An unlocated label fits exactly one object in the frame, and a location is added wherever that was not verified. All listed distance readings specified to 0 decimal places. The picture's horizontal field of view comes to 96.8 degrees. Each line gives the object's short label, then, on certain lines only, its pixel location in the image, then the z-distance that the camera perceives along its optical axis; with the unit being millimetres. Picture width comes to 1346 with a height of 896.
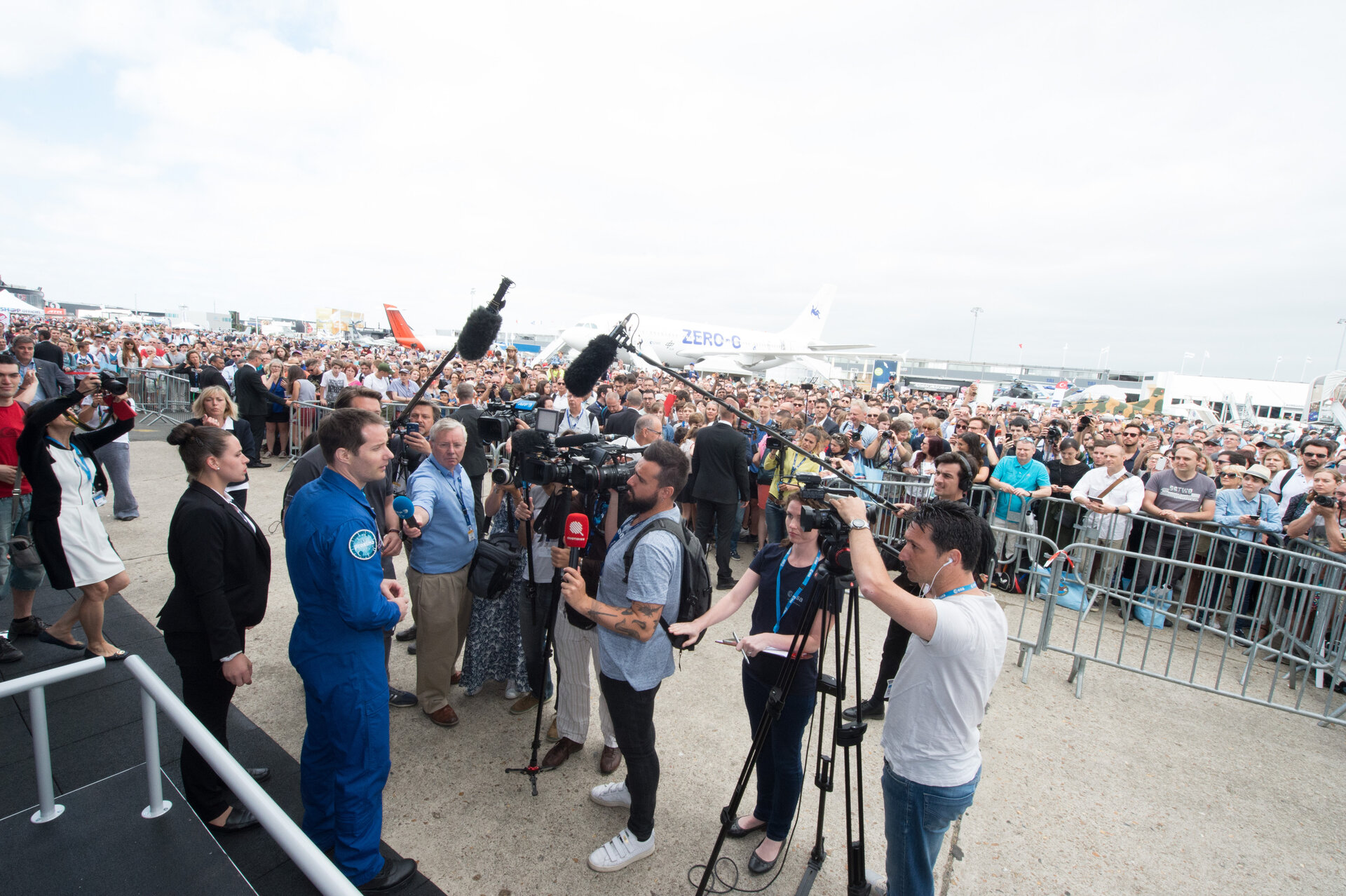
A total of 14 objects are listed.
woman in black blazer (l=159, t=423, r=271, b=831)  2461
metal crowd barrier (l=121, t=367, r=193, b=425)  13469
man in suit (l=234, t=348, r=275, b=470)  9102
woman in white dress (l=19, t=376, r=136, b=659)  3455
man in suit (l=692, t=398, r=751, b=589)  5887
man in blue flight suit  2277
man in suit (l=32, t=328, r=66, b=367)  9680
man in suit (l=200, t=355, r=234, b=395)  9750
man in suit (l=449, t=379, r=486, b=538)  6062
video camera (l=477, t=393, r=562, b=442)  3111
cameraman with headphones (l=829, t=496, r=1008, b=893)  1960
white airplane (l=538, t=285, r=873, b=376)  28620
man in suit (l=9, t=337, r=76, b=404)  6977
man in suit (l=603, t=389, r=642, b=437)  7711
